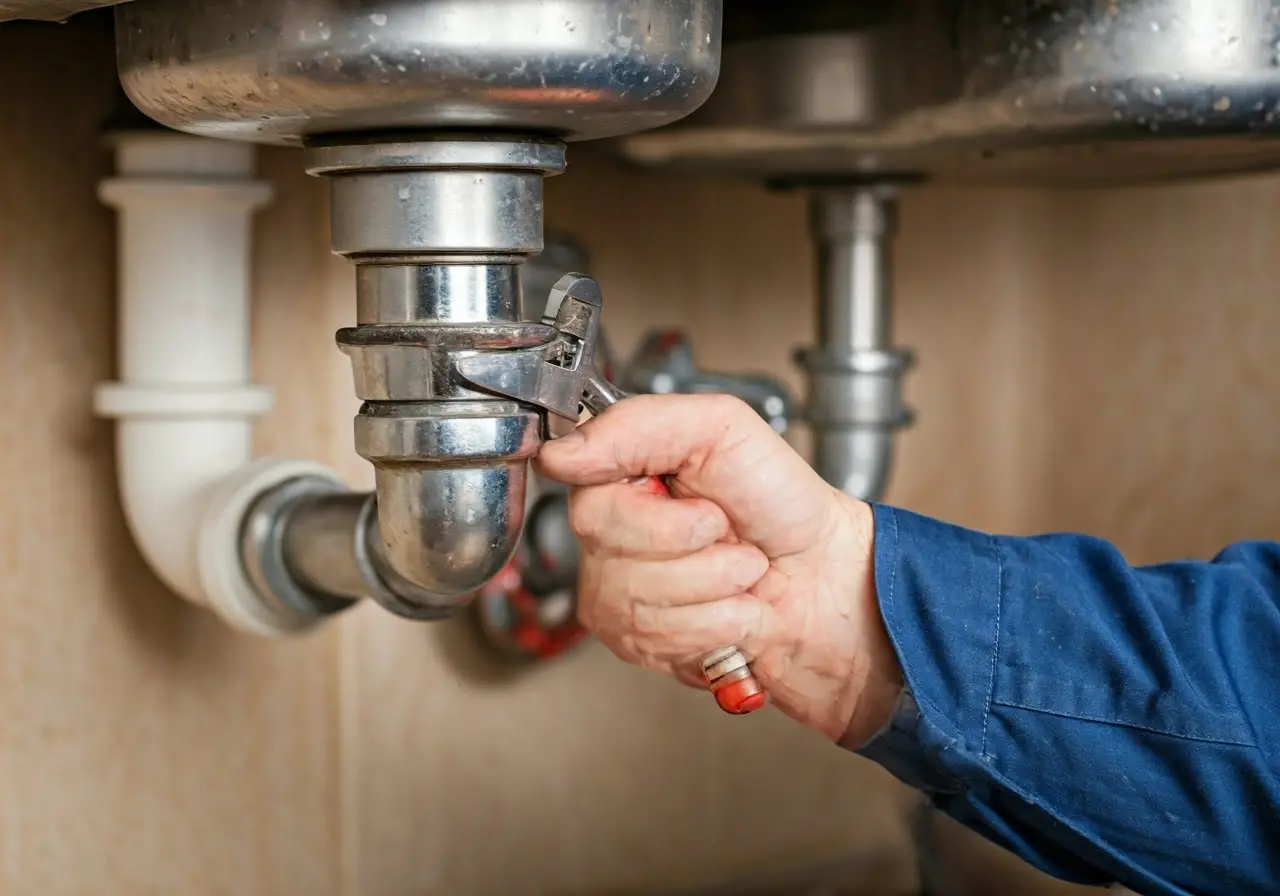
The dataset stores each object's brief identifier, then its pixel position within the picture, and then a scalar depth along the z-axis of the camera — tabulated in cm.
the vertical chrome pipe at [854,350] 82
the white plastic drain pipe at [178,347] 66
